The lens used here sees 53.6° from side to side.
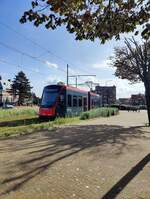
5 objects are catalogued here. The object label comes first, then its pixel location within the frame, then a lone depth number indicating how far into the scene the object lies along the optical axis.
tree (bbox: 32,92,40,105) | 52.04
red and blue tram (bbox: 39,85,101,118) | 12.80
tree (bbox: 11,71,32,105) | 44.68
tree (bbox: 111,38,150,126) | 11.26
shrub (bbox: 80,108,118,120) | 13.17
